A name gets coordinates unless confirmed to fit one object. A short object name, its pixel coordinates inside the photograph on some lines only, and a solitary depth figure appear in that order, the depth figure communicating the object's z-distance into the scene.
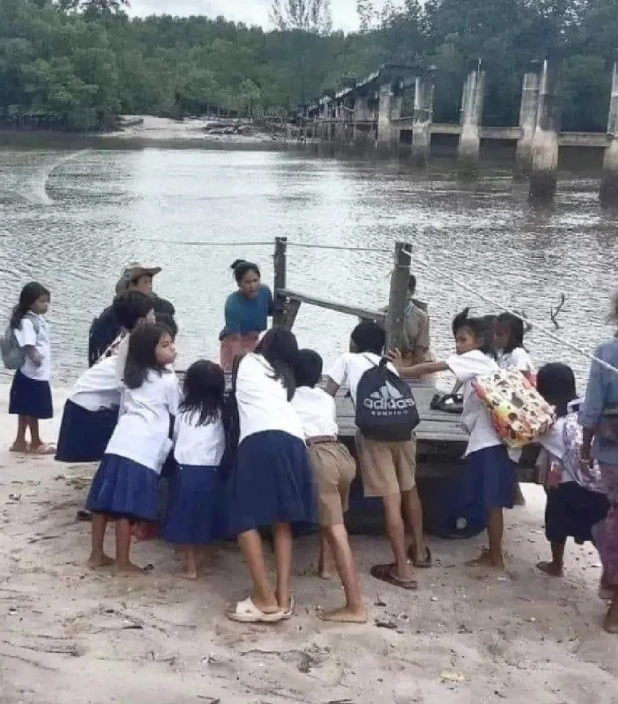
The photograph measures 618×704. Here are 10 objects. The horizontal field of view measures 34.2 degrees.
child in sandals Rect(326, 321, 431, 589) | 5.27
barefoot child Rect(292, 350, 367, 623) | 4.85
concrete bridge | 41.31
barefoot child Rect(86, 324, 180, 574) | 5.17
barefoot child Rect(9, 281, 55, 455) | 7.29
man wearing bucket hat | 6.59
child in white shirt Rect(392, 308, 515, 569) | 5.41
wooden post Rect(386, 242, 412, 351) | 6.99
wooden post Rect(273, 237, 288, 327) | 8.49
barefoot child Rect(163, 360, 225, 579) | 5.17
